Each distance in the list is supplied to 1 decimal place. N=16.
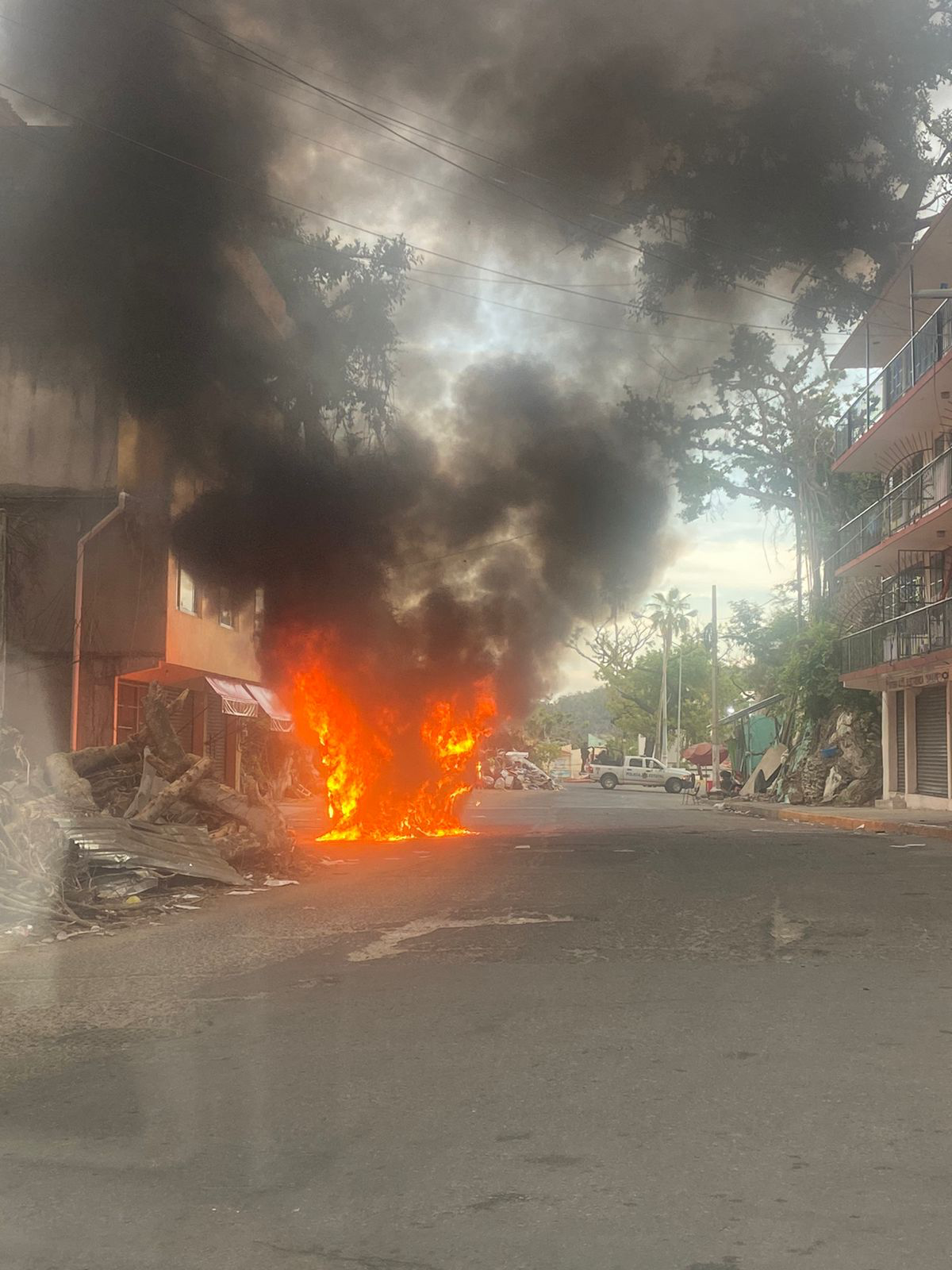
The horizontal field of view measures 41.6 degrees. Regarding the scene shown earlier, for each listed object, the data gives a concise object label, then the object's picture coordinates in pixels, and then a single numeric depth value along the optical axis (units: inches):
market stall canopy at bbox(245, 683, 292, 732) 1131.4
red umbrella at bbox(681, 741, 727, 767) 2564.0
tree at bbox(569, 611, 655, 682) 2795.3
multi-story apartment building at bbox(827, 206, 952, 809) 1037.8
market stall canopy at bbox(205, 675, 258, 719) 1021.8
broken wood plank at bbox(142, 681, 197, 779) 605.3
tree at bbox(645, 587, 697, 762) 2832.2
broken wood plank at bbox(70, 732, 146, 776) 639.1
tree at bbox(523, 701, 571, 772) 2633.9
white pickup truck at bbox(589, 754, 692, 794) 2210.9
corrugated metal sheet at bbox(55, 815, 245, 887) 455.2
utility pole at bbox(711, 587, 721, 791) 1687.6
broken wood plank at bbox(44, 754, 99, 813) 549.0
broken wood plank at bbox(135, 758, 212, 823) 545.6
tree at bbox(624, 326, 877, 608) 1421.0
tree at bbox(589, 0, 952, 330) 836.0
